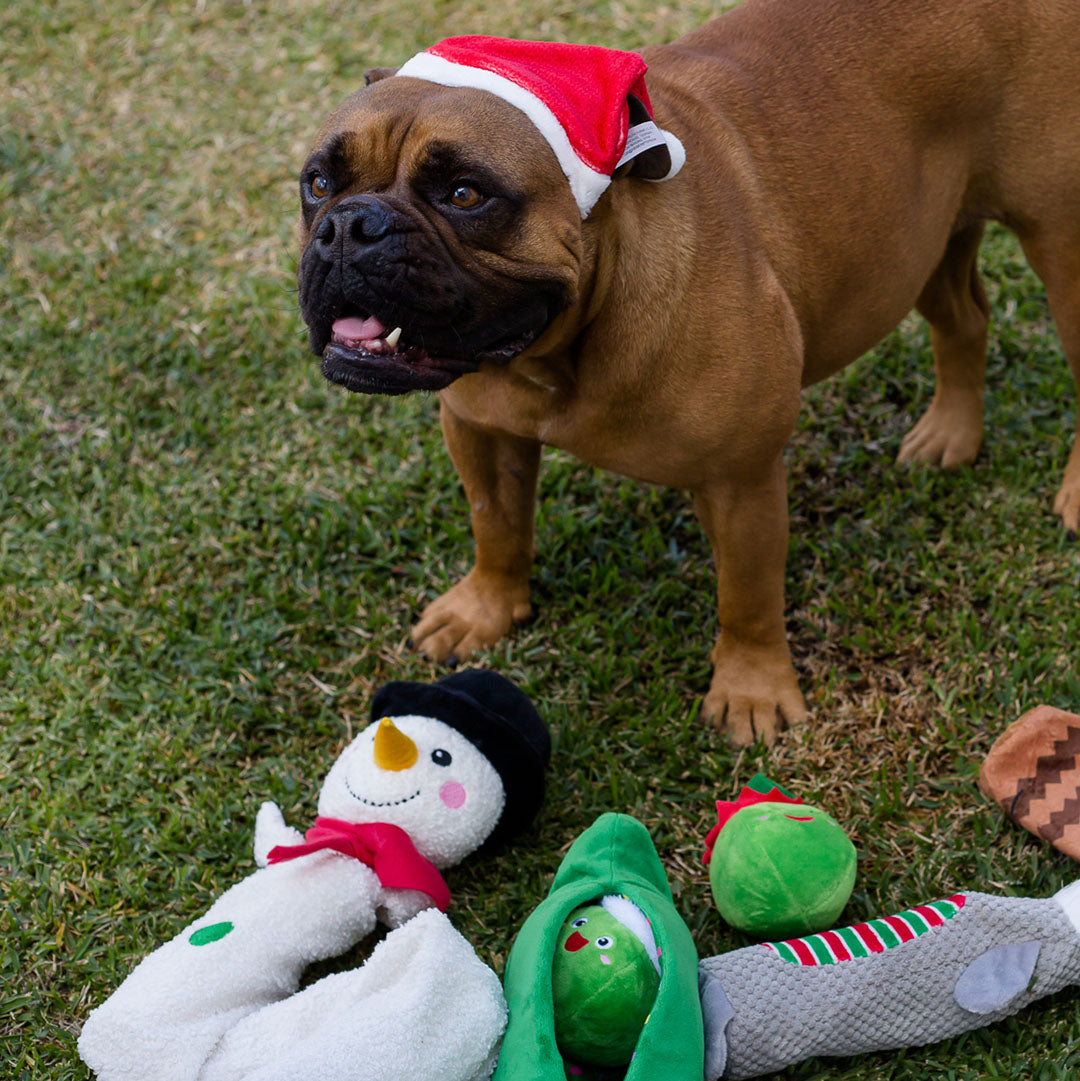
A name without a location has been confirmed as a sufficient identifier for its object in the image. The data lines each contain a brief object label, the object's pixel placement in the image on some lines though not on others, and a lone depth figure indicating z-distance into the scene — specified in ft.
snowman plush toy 6.56
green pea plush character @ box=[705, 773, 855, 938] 7.61
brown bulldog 7.04
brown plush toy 8.42
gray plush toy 7.06
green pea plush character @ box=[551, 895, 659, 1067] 6.57
